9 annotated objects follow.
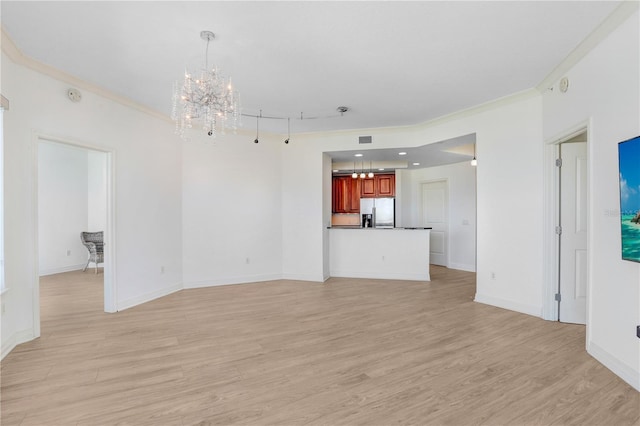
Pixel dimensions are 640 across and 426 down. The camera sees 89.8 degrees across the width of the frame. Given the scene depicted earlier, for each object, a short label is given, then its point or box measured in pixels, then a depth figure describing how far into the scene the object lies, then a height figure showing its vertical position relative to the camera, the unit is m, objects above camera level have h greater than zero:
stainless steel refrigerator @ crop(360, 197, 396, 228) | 8.56 +0.00
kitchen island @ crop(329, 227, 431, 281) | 6.48 -0.87
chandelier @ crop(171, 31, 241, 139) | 3.08 +1.12
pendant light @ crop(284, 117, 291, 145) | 5.49 +1.55
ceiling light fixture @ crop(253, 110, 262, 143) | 5.42 +1.56
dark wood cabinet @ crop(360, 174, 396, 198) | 8.52 +0.67
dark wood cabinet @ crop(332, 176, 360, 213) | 8.77 +0.46
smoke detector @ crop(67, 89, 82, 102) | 3.76 +1.38
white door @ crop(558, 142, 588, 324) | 3.80 -0.26
